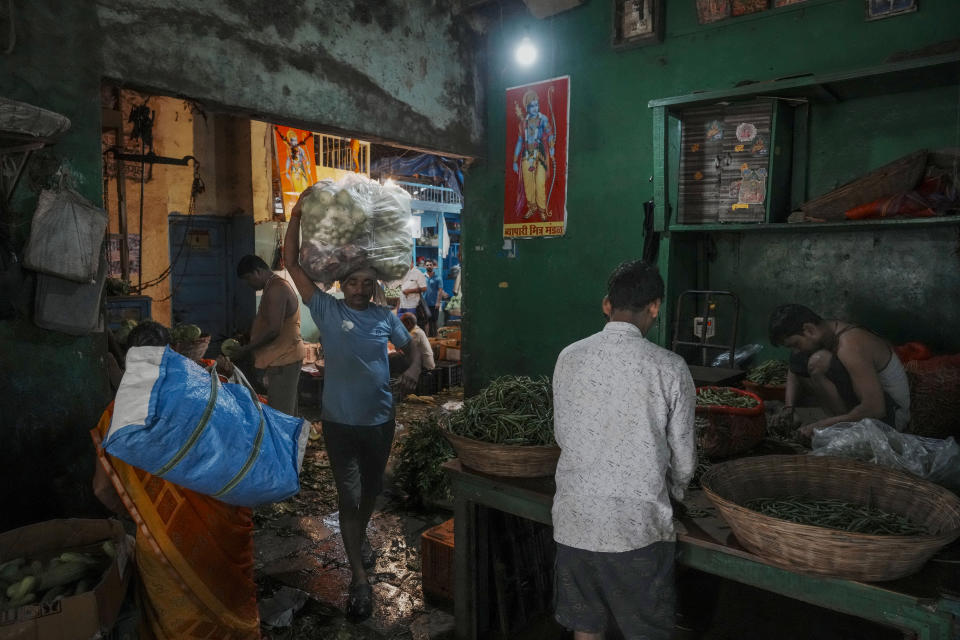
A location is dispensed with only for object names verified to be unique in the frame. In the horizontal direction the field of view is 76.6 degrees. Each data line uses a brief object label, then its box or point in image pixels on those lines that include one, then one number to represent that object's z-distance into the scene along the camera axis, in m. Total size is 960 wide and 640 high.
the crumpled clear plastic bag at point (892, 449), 2.77
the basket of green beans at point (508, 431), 3.01
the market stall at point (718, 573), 2.02
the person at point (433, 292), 16.52
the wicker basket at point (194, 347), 5.68
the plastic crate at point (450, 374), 9.93
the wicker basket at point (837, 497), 2.03
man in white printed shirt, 2.38
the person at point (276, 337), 5.83
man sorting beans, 3.76
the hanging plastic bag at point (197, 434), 2.49
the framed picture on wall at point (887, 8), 4.44
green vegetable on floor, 5.30
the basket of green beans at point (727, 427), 3.11
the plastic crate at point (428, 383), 9.52
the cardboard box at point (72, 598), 2.34
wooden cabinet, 4.52
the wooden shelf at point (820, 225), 4.01
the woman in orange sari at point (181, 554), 2.77
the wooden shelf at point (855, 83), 4.01
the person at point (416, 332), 7.48
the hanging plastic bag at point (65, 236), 3.53
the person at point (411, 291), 13.72
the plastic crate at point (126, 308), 6.21
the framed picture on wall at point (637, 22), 5.53
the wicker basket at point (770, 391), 4.79
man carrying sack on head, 3.79
